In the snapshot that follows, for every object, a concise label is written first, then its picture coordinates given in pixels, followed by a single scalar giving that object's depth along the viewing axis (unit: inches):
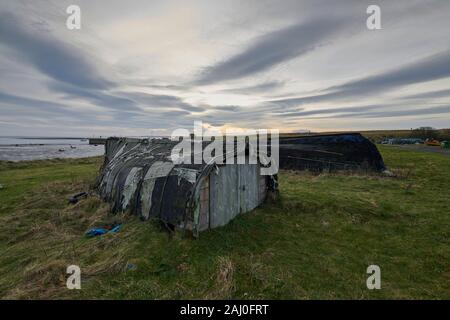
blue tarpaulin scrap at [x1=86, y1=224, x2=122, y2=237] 263.6
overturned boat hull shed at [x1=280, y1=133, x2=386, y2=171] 611.8
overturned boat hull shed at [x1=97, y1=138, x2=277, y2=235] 242.1
